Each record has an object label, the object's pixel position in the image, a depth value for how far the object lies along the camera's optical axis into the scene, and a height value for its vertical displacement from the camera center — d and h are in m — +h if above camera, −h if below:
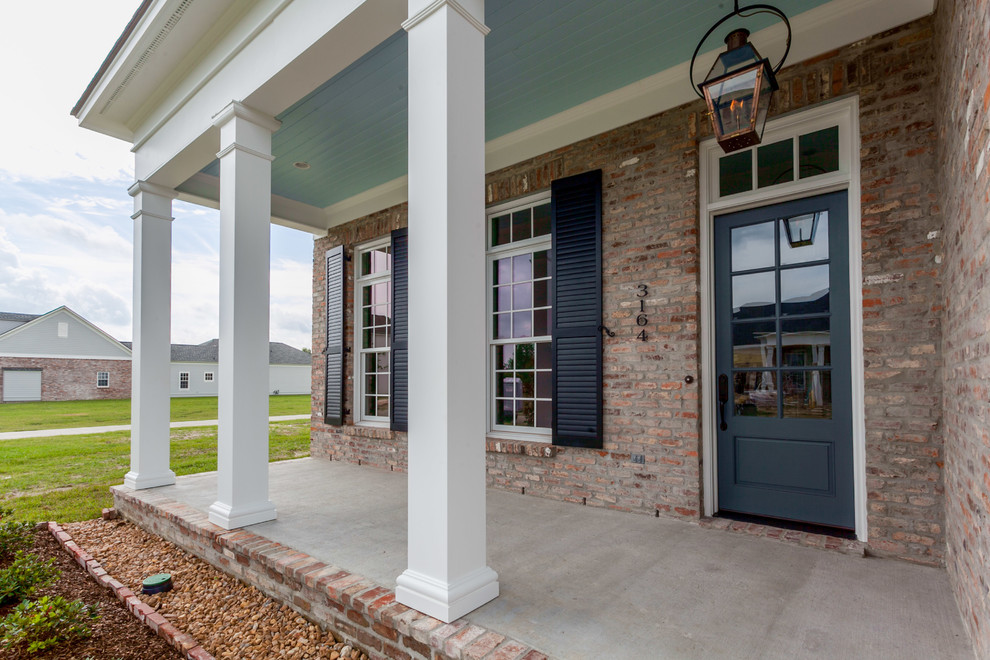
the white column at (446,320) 1.87 +0.07
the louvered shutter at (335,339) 6.14 -0.03
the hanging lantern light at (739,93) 2.14 +1.14
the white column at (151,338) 4.34 +0.00
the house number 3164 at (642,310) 3.55 +0.19
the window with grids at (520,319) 4.43 +0.16
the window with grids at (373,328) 5.98 +0.12
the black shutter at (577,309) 3.81 +0.22
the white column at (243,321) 3.16 +0.11
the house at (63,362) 21.80 -1.17
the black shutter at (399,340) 5.33 -0.04
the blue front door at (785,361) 2.93 -0.18
